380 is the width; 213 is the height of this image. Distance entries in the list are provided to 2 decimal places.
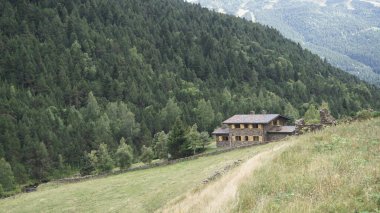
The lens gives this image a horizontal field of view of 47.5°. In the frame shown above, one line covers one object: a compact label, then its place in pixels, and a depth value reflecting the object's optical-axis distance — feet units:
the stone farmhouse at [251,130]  266.57
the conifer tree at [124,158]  254.27
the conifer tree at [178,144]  246.88
